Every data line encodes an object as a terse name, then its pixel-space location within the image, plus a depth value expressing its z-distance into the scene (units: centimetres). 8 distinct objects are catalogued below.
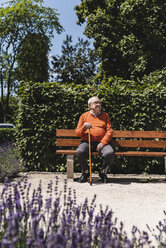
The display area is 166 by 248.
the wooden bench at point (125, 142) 581
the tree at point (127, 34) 1596
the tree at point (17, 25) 2508
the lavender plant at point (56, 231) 162
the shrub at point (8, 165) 562
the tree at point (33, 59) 2489
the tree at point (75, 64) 2973
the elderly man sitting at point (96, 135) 551
